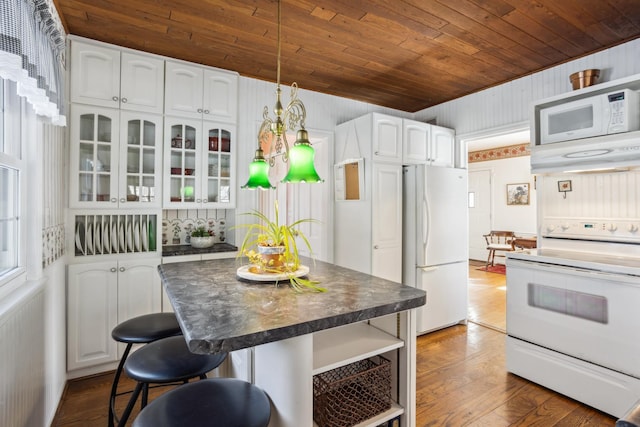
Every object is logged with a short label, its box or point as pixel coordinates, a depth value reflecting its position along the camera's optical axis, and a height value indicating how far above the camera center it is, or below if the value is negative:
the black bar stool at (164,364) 1.32 -0.63
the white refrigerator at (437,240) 3.31 -0.25
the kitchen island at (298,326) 1.03 -0.35
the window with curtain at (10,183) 1.49 +0.15
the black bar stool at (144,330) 1.67 -0.61
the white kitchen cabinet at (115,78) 2.41 +1.06
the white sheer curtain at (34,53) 1.08 +0.63
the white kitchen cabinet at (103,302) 2.39 -0.67
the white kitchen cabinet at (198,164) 2.79 +0.45
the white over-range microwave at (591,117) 2.20 +0.72
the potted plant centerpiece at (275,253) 1.69 -0.20
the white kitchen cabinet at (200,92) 2.76 +1.08
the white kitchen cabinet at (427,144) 3.48 +0.80
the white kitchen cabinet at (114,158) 2.43 +0.45
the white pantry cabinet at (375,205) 3.23 +0.11
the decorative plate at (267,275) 1.59 -0.30
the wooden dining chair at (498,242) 6.47 -0.55
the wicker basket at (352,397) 1.33 -0.77
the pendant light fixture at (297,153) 1.62 +0.31
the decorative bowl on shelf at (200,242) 2.95 -0.24
